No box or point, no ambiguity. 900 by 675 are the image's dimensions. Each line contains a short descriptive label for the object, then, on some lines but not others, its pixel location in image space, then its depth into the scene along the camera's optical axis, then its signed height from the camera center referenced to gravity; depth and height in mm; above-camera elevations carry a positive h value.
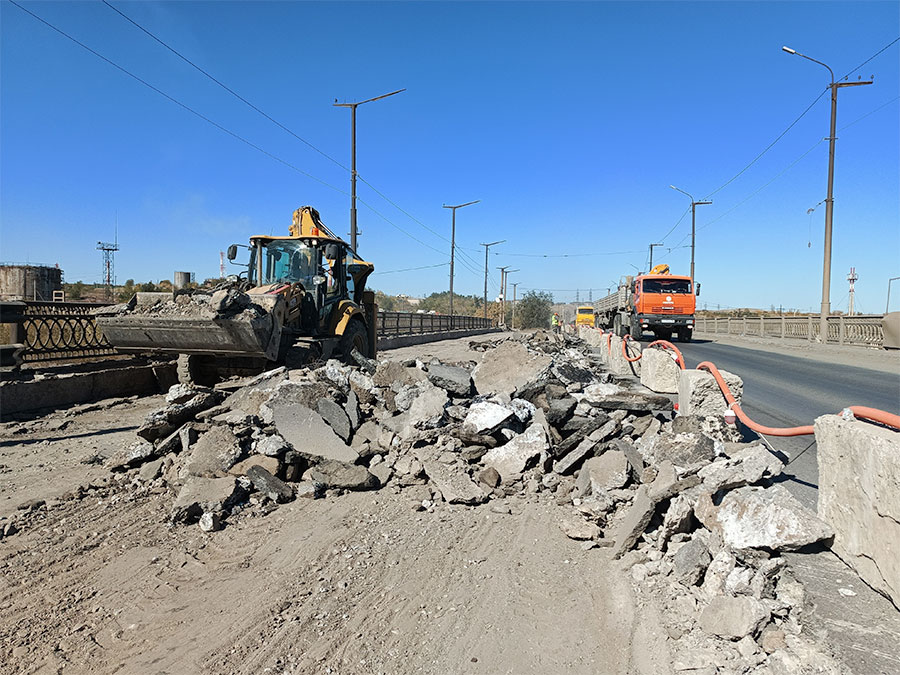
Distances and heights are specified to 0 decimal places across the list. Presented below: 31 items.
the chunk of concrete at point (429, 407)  5945 -1036
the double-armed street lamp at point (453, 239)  40312 +5733
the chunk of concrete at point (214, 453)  5113 -1350
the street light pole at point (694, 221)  43062 +7773
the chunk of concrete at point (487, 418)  5609 -1051
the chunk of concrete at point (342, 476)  5121 -1528
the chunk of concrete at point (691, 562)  3156 -1426
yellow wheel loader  8359 -23
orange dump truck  23281 +636
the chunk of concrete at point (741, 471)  3883 -1100
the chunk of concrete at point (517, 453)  5238 -1324
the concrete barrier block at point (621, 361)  10836 -894
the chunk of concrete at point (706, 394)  5500 -749
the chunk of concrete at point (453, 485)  4805 -1521
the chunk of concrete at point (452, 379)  7035 -826
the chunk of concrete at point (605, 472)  4559 -1313
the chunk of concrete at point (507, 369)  7559 -729
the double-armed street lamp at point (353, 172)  19312 +5134
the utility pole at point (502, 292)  58656 +2885
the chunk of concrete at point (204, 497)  4469 -1561
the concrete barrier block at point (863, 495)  2564 -891
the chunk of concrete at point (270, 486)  4883 -1555
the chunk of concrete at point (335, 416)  5824 -1106
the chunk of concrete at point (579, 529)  4039 -1580
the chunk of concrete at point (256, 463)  5145 -1434
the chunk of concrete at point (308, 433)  5497 -1220
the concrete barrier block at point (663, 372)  8273 -809
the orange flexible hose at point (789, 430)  2933 -568
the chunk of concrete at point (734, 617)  2566 -1427
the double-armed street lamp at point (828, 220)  21312 +3973
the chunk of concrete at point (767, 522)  3086 -1168
